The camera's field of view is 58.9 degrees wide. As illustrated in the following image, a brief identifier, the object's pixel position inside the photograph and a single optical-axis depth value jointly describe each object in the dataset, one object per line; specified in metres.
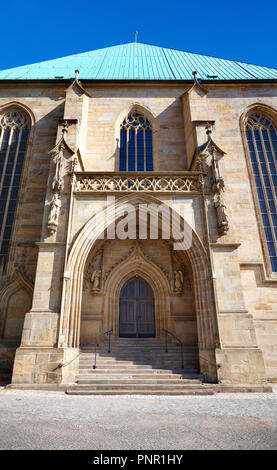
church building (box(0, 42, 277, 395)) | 7.45
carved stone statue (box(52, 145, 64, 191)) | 8.97
